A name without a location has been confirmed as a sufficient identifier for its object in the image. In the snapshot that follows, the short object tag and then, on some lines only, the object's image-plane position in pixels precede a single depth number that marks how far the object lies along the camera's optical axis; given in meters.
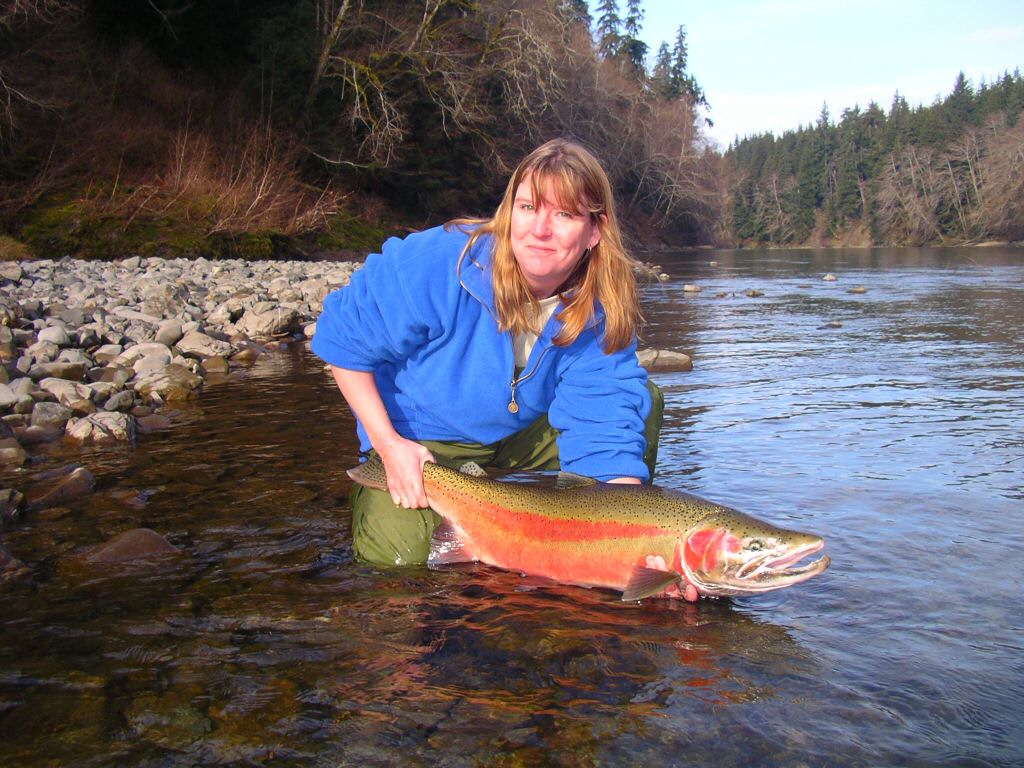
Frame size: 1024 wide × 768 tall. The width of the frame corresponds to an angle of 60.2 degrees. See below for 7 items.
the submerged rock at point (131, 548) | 3.71
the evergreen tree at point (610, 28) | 67.12
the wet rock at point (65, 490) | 4.48
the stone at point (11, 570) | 3.44
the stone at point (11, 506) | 4.15
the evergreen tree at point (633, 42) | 72.31
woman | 3.47
